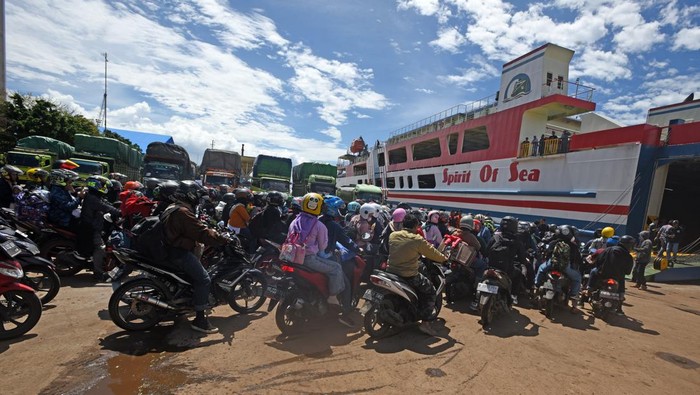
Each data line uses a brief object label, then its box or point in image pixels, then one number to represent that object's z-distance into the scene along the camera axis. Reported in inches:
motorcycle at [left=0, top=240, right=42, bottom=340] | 128.8
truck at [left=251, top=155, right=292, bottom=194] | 685.9
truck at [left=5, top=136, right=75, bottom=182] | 535.2
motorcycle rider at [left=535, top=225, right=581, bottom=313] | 213.0
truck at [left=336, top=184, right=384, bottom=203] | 737.6
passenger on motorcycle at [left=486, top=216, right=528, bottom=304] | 198.7
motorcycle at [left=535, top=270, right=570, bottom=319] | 208.8
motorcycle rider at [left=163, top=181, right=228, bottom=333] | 139.6
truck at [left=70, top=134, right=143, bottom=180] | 616.8
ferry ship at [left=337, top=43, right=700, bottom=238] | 405.1
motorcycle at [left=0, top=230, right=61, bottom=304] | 146.2
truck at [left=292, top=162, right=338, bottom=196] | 711.7
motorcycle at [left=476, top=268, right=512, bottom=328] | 179.2
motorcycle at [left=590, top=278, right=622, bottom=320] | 211.3
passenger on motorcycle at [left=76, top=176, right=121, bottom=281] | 201.0
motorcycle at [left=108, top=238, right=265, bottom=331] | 138.2
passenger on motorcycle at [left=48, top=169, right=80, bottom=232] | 201.3
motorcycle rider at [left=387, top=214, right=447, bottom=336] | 159.5
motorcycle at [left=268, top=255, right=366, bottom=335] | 152.6
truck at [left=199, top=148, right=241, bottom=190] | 659.4
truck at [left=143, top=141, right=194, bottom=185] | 568.4
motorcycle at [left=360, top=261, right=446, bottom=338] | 154.4
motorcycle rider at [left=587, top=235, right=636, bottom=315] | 212.1
